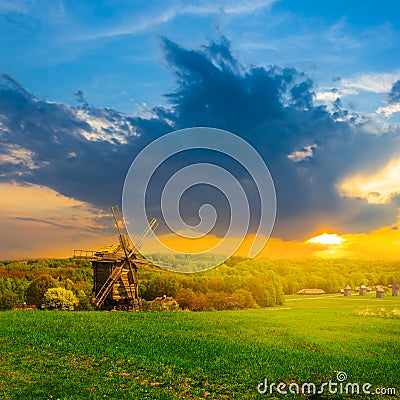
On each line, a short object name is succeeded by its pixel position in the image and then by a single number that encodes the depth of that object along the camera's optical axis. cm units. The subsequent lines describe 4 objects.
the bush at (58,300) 3350
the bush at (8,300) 3803
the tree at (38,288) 3662
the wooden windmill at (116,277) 3566
